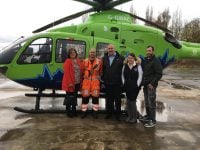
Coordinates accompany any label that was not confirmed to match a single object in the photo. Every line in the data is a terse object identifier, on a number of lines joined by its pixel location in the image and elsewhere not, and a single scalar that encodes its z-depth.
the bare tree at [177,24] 23.30
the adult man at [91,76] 3.87
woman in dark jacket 3.71
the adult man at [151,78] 3.64
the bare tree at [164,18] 23.11
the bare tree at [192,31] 20.07
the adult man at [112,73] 3.82
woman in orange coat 3.87
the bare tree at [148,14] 25.61
